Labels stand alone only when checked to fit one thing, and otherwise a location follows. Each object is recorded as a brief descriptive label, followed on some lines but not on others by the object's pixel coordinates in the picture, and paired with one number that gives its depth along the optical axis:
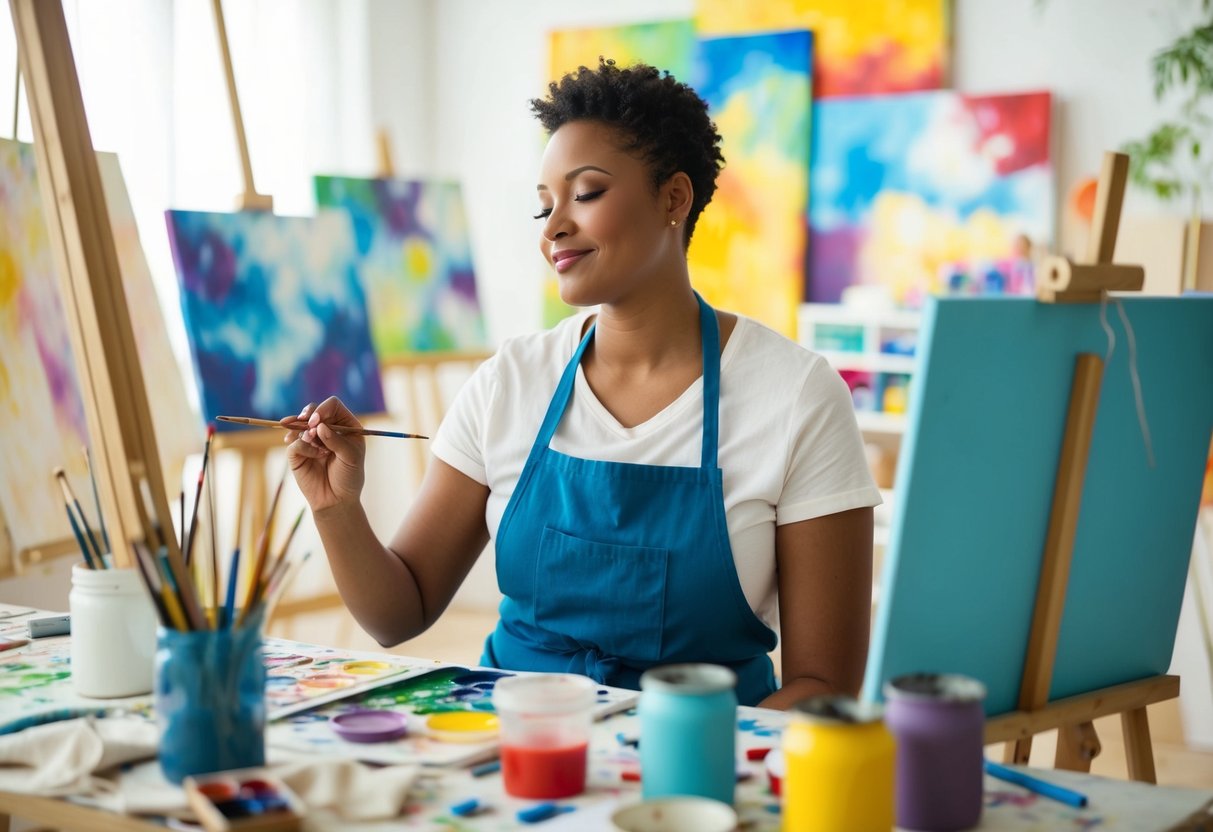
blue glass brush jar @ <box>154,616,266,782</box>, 1.21
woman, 1.80
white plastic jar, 1.48
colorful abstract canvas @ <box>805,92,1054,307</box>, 3.94
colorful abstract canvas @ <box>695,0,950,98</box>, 4.09
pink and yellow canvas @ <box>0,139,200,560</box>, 2.50
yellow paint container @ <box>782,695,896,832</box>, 1.05
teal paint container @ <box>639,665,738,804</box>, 1.14
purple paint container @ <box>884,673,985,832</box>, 1.12
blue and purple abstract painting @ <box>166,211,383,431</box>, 3.37
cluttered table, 1.16
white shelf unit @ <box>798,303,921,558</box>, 4.07
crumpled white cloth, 1.16
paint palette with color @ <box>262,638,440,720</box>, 1.49
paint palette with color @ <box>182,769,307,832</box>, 1.08
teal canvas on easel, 1.26
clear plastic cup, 1.21
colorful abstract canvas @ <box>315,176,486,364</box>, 4.25
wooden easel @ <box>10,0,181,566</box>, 1.42
